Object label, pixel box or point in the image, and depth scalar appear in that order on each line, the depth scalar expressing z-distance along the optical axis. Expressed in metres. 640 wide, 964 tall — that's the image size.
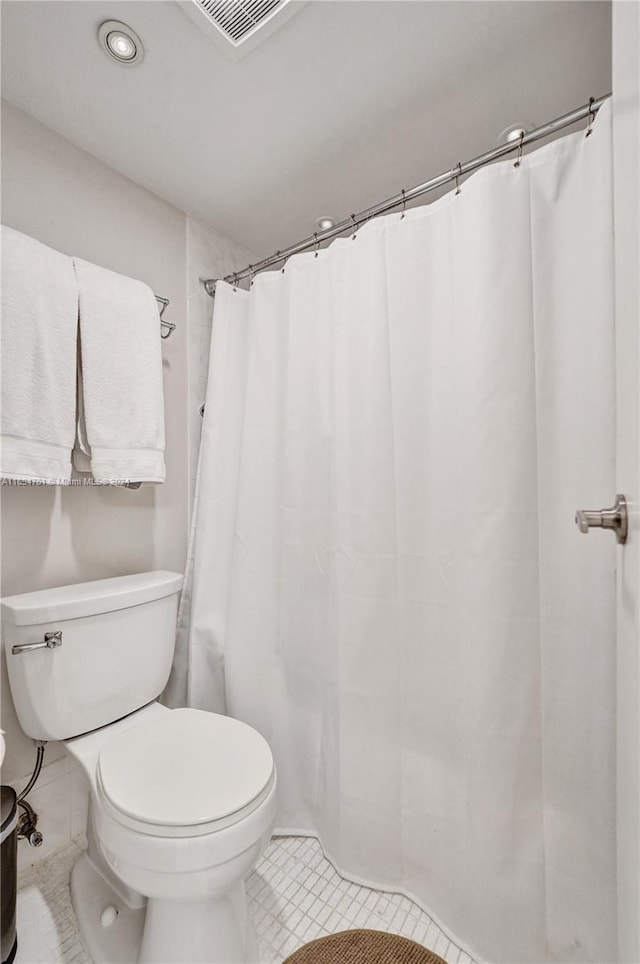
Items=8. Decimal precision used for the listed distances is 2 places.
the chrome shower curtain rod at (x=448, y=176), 0.98
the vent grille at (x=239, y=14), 0.96
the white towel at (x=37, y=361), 1.11
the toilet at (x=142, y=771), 0.88
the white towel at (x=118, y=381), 1.28
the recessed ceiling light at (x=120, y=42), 1.03
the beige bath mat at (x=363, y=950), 1.02
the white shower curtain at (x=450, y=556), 0.96
